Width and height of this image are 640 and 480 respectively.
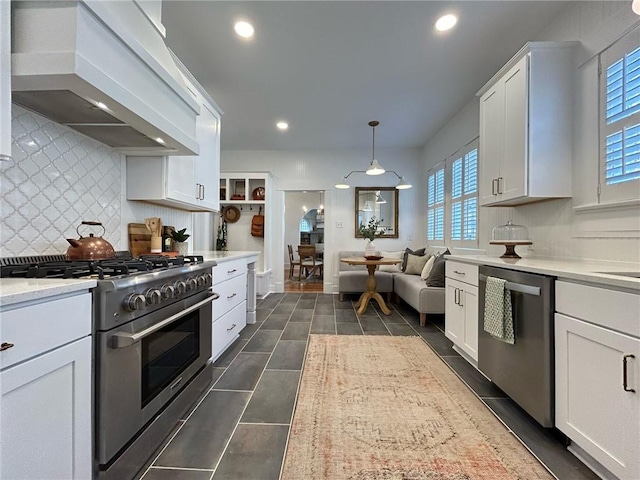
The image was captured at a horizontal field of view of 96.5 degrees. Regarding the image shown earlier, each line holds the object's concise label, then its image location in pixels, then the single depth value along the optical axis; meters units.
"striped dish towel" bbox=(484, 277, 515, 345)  1.69
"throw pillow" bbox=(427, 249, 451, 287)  3.52
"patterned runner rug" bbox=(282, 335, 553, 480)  1.26
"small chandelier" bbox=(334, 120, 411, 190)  3.97
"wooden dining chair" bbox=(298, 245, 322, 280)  7.16
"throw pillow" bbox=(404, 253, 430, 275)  4.58
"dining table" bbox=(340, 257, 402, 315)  3.96
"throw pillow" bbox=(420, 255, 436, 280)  4.00
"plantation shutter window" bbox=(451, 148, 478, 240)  3.64
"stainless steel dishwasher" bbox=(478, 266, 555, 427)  1.43
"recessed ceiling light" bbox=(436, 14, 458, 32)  2.24
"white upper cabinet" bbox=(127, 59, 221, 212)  2.18
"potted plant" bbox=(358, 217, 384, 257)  4.26
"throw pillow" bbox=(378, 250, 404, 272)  5.25
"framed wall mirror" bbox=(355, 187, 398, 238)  5.65
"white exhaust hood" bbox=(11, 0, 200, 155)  1.09
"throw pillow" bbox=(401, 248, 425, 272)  4.96
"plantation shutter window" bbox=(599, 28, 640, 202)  1.64
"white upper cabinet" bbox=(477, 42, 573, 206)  2.08
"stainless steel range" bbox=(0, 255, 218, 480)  1.08
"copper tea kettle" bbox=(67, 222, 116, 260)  1.53
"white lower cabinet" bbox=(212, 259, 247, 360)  2.27
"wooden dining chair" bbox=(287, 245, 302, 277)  7.47
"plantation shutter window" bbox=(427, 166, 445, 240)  4.67
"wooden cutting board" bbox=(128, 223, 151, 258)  2.22
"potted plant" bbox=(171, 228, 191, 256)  2.57
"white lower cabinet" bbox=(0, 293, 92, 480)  0.78
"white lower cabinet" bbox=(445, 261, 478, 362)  2.16
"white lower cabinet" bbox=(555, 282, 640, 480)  1.05
